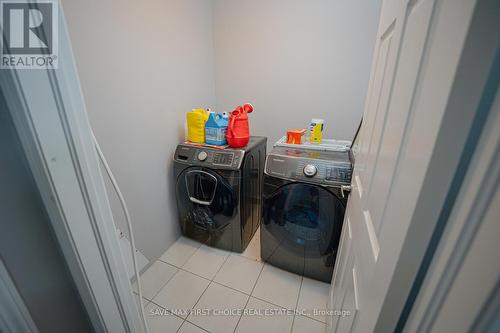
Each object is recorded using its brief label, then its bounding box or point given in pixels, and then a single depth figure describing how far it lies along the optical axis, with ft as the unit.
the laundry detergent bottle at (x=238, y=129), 5.03
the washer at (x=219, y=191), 4.95
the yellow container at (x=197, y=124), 5.29
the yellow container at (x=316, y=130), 5.25
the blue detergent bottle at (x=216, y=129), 5.17
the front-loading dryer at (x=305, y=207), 4.08
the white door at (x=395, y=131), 1.10
